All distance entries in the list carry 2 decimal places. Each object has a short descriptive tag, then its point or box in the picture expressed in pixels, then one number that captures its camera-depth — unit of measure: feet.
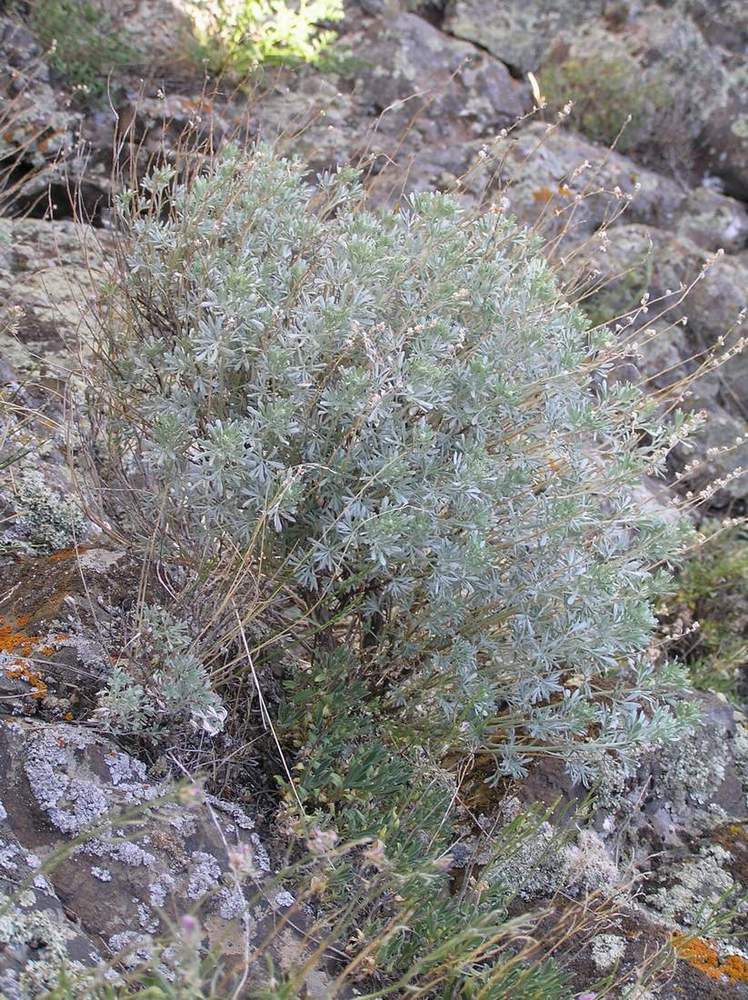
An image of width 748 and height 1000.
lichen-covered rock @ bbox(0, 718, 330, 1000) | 6.82
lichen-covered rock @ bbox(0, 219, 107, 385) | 11.39
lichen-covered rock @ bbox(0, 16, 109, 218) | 15.16
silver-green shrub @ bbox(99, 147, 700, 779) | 8.35
